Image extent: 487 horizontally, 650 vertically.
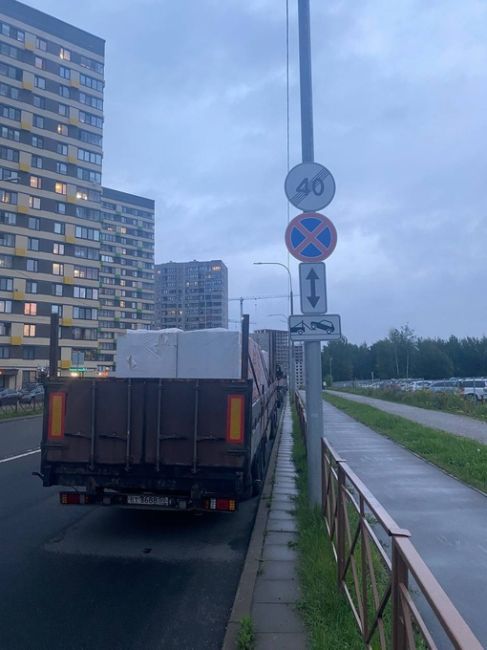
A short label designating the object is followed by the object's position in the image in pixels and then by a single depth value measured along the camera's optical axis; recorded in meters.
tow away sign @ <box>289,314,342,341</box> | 6.78
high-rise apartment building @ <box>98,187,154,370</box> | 98.25
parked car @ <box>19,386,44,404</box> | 37.17
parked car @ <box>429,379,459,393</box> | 52.38
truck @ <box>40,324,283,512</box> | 6.01
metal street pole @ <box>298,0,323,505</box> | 6.77
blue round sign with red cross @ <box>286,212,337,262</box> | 6.82
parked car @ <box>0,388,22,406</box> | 39.34
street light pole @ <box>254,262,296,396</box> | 32.00
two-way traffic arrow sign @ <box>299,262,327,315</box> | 6.84
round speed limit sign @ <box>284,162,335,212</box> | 6.84
